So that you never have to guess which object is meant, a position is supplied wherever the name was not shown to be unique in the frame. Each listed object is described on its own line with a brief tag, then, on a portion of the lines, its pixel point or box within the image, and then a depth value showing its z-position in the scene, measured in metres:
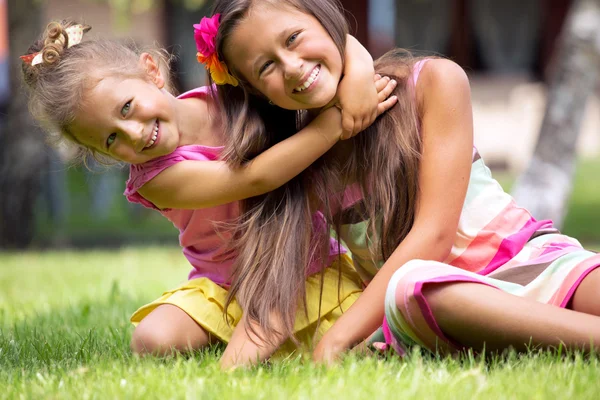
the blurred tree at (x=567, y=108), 12.14
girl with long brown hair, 4.37
